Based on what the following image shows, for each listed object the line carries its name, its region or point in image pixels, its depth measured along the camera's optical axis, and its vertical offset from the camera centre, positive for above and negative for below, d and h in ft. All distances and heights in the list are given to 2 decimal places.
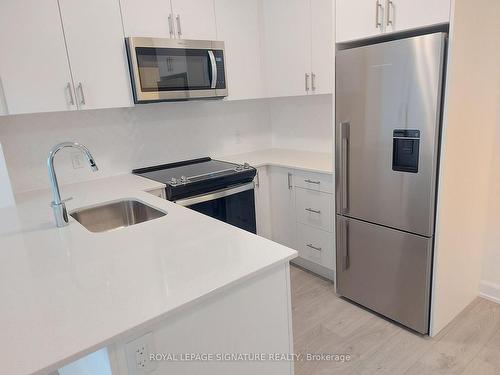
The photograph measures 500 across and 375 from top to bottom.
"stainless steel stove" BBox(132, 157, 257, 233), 8.06 -1.81
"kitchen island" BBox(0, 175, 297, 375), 2.85 -1.65
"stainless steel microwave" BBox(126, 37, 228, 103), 7.82 +0.97
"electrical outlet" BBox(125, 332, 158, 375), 2.99 -2.01
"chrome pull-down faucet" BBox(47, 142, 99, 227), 4.87 -1.04
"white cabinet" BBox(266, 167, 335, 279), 8.61 -2.90
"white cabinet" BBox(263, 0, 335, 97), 8.60 +1.43
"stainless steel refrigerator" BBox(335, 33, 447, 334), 5.89 -1.32
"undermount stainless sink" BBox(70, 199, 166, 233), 6.56 -1.86
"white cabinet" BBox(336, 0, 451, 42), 5.62 +1.36
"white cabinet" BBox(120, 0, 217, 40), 7.80 +2.14
